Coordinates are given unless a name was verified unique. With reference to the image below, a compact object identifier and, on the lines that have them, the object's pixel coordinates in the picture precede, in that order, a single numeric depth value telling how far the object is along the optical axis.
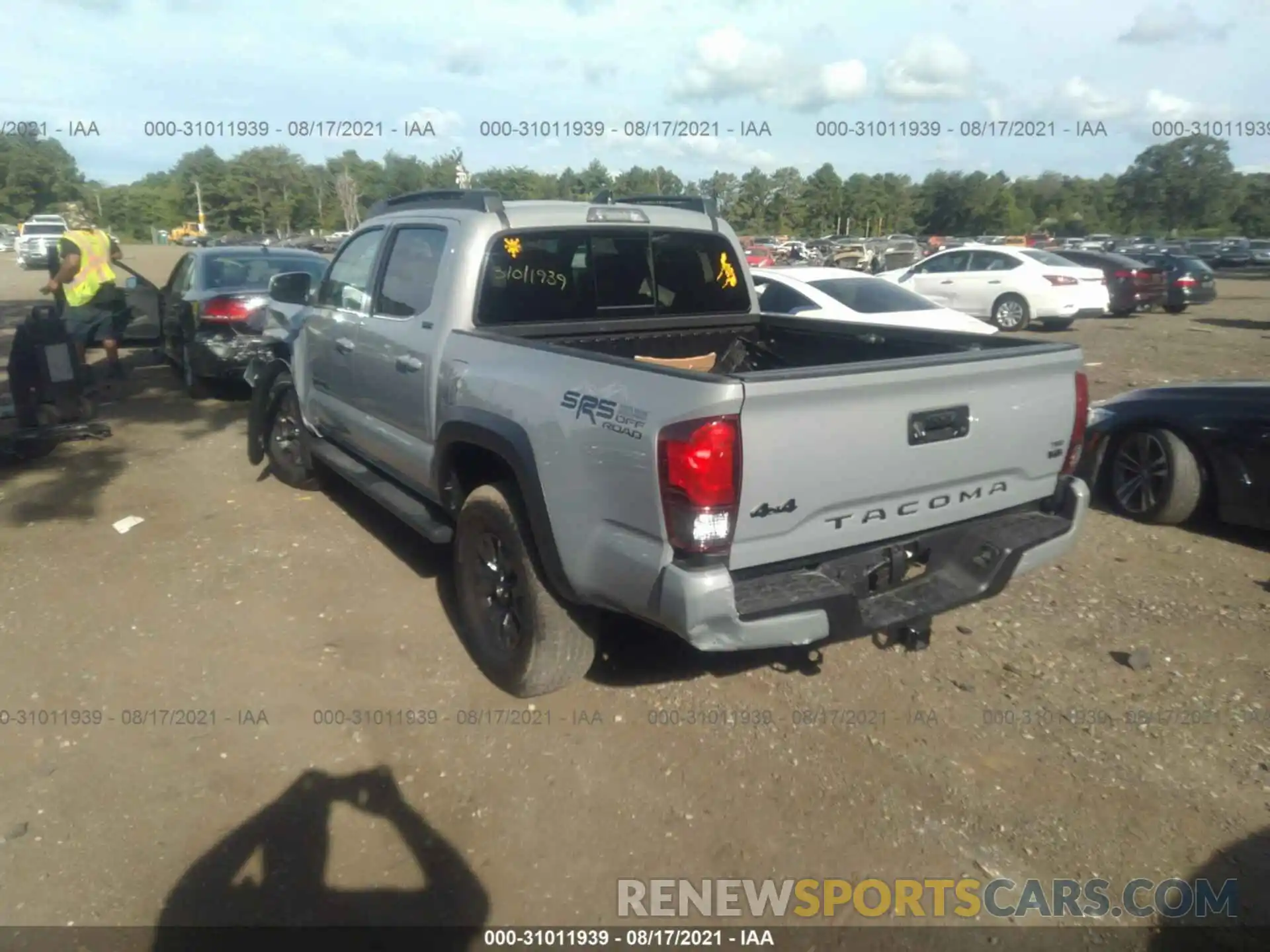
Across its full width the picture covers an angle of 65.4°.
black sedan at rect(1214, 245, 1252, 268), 43.97
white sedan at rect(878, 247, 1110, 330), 17.56
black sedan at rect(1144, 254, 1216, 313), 22.39
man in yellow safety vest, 10.03
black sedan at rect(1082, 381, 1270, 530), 5.71
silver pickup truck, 3.13
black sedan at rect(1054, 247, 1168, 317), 20.98
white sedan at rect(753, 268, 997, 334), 9.85
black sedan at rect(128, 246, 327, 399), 9.79
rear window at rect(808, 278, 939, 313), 10.47
